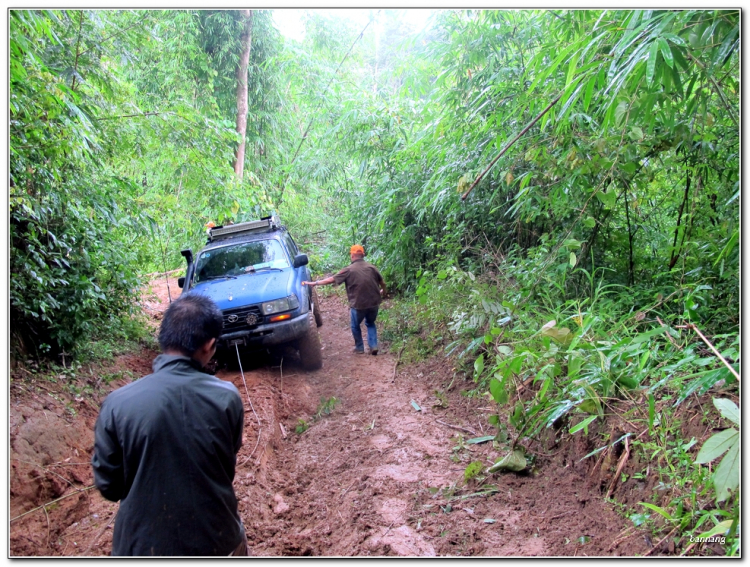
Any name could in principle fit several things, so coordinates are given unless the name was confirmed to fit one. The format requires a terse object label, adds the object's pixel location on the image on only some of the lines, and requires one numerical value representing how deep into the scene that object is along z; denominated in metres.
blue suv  6.26
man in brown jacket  7.62
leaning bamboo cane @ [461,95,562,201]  2.93
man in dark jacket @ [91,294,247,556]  1.86
